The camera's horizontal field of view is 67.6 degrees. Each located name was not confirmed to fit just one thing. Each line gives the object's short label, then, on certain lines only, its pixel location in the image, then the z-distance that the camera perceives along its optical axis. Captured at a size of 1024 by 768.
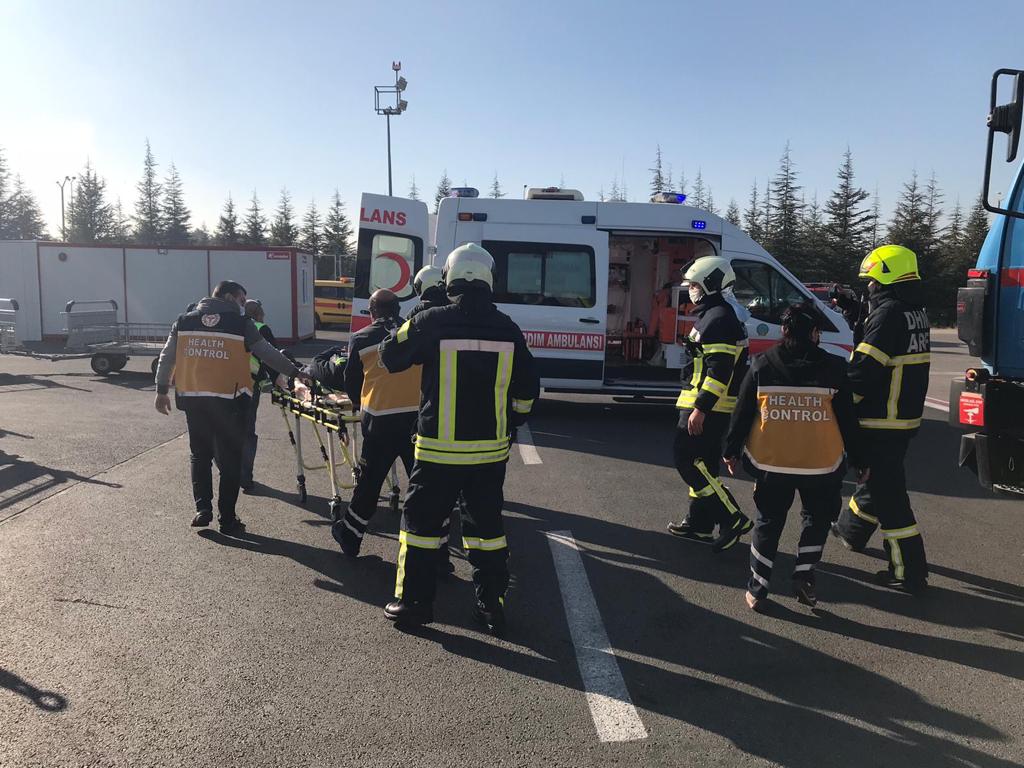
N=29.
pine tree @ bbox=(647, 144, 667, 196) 49.69
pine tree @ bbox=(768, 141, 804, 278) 48.06
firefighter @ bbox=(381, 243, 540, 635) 3.95
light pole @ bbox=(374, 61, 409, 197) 23.92
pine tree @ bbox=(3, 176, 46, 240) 79.06
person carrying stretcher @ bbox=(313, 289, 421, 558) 5.01
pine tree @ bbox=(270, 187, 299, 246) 59.66
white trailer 21.41
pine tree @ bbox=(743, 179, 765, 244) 54.58
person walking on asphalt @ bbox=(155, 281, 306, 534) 5.66
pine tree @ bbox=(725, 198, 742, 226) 67.62
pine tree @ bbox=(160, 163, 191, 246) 65.94
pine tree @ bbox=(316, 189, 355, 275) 58.22
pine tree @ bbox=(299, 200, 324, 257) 60.06
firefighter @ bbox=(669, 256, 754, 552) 5.05
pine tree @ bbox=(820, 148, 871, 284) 46.06
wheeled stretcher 5.66
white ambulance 10.20
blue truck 4.61
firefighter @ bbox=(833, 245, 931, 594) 4.68
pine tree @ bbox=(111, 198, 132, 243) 69.51
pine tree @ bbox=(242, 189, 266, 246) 62.22
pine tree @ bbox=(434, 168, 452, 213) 70.75
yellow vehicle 30.34
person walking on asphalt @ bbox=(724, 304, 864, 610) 4.21
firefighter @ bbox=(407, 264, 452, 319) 4.83
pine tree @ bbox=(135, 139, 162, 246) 65.94
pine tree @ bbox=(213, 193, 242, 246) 62.09
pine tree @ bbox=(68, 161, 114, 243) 71.12
